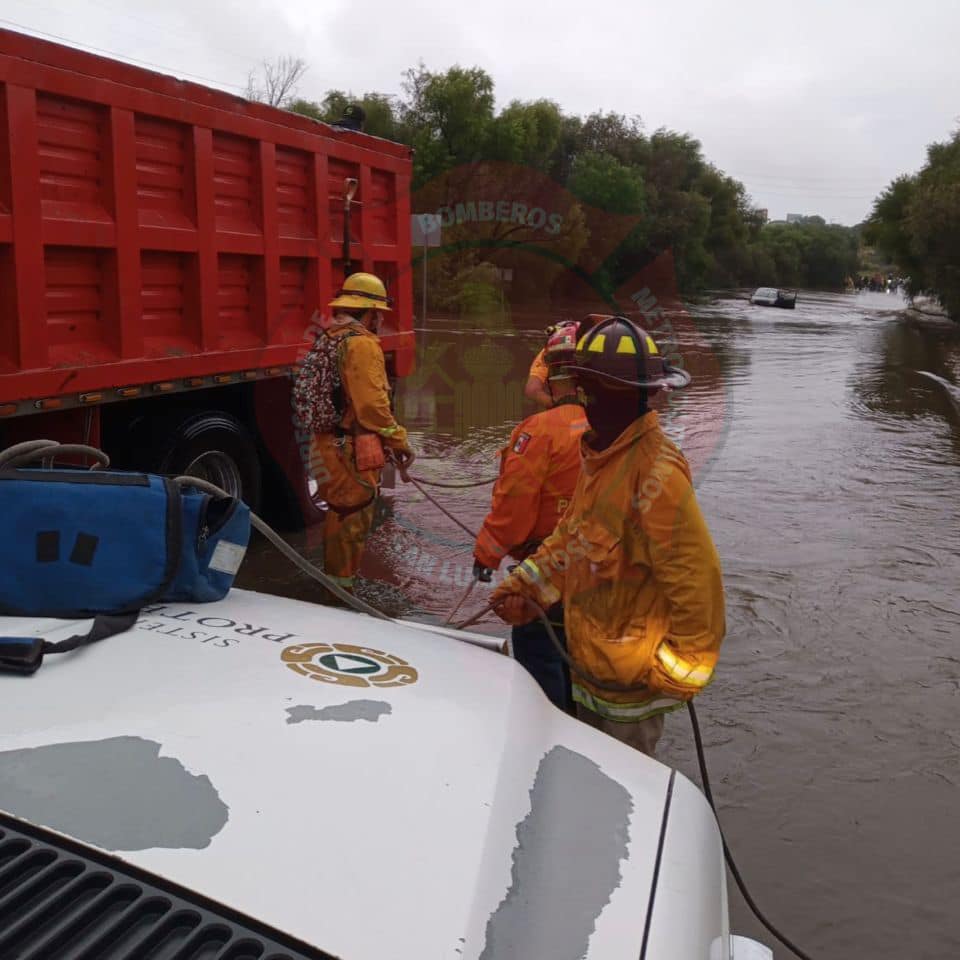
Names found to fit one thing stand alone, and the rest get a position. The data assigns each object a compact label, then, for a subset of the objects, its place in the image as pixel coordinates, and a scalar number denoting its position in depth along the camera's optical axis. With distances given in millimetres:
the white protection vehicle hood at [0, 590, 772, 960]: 1236
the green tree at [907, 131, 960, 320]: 34656
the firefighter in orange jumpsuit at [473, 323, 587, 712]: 3688
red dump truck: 4520
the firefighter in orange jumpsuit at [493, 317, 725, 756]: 2537
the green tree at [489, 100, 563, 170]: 40656
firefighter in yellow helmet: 5426
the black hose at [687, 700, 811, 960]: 2654
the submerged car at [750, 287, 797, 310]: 57719
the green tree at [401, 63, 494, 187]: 39688
